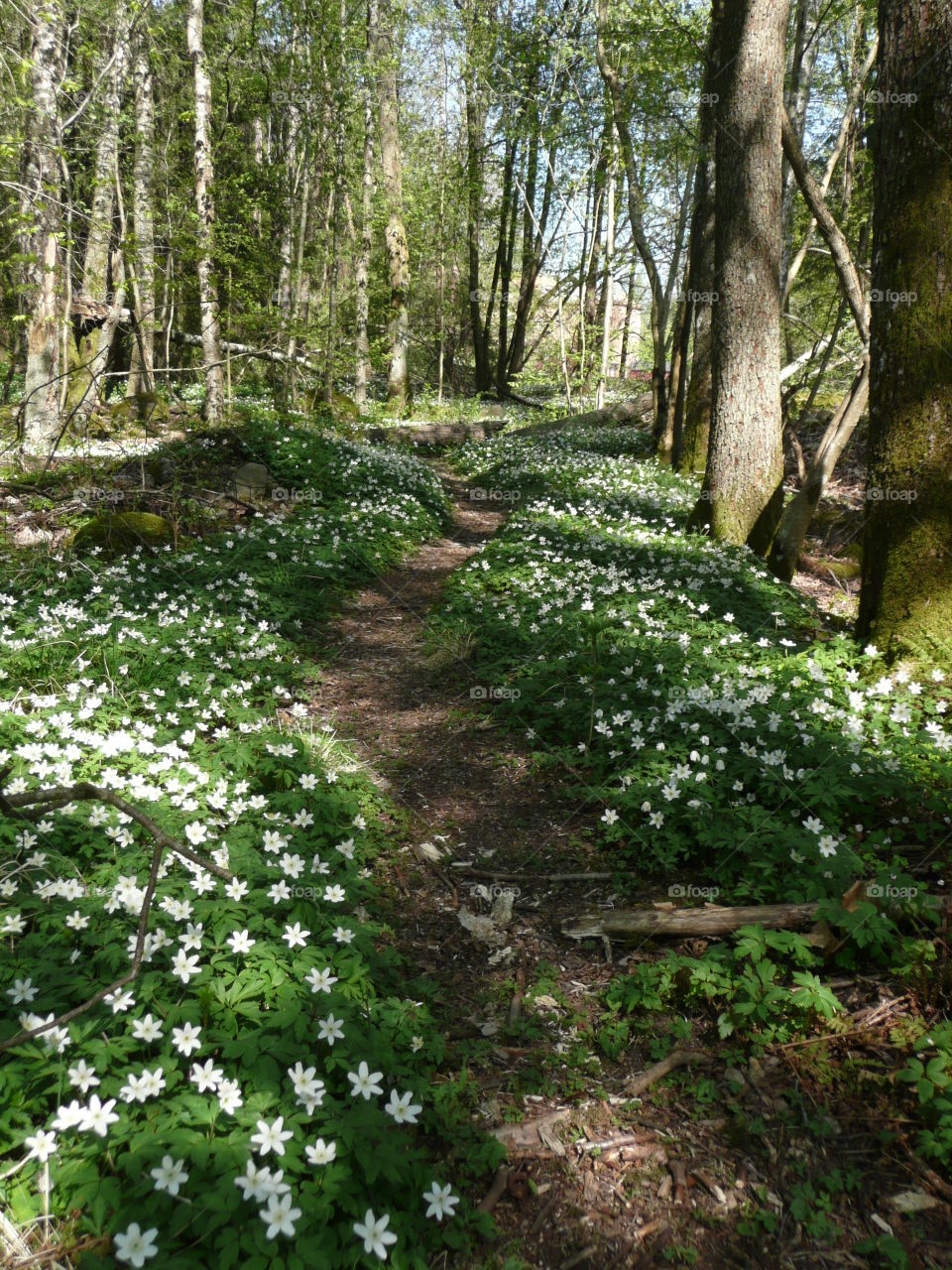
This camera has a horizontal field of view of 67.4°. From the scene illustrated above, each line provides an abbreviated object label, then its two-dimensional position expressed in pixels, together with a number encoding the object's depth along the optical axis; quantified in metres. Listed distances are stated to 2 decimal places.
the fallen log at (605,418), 20.53
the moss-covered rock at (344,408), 18.14
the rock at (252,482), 10.99
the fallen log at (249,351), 12.47
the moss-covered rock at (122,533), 8.34
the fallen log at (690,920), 3.19
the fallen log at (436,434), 18.56
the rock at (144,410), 15.11
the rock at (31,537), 8.30
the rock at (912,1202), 2.29
